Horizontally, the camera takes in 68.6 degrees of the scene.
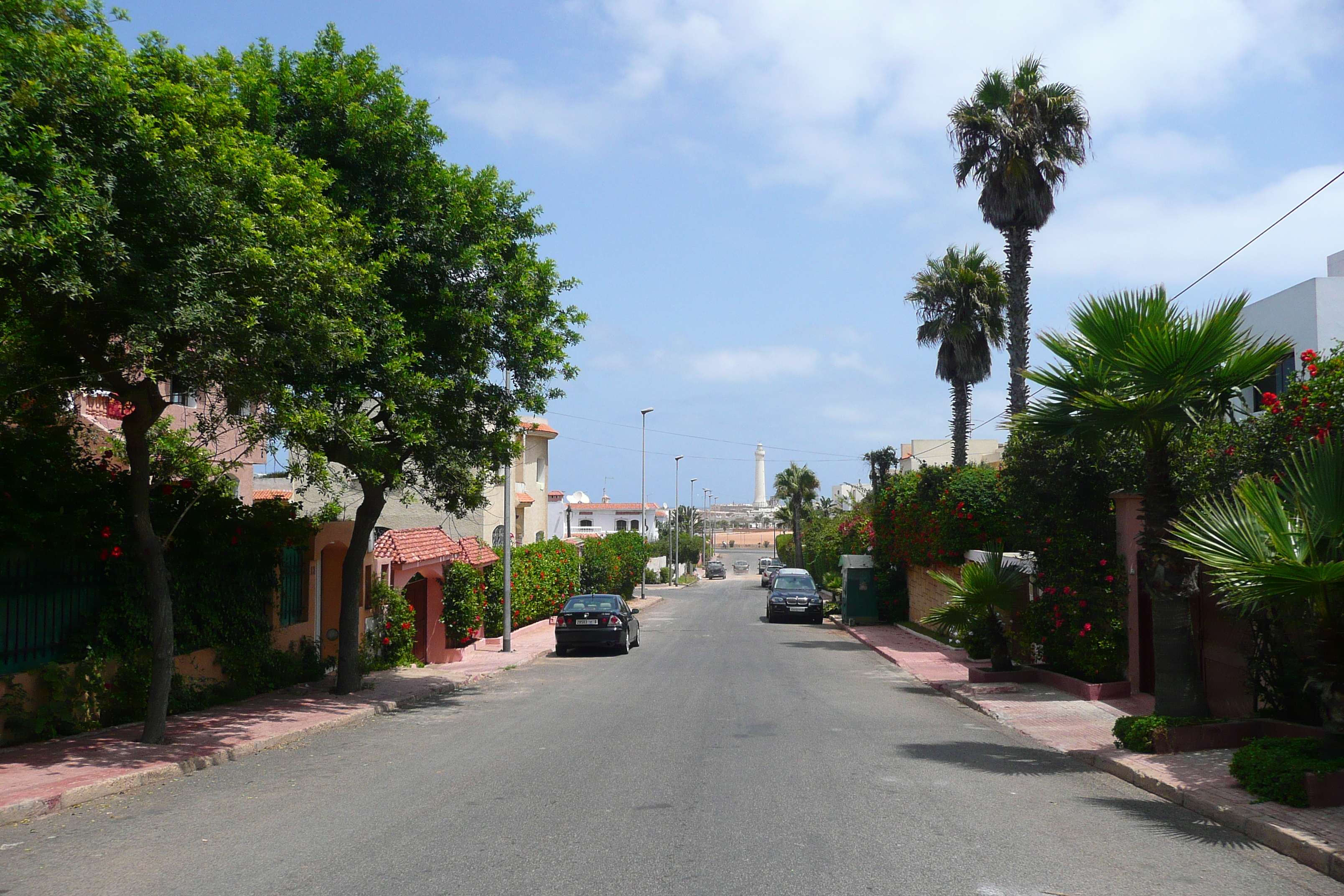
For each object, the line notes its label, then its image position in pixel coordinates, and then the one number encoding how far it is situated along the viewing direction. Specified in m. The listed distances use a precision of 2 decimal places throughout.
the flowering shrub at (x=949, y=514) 26.09
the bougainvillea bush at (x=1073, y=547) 15.42
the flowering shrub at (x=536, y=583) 29.12
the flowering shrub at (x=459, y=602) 23.16
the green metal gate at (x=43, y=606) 10.59
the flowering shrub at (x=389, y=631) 20.19
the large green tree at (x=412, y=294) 13.20
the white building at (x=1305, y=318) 21.16
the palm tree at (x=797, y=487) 82.19
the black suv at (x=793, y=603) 38.31
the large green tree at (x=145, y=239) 8.27
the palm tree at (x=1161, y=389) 9.98
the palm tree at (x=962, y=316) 33.16
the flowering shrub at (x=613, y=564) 44.88
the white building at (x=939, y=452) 64.50
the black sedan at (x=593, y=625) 25.48
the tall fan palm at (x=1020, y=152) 24.45
